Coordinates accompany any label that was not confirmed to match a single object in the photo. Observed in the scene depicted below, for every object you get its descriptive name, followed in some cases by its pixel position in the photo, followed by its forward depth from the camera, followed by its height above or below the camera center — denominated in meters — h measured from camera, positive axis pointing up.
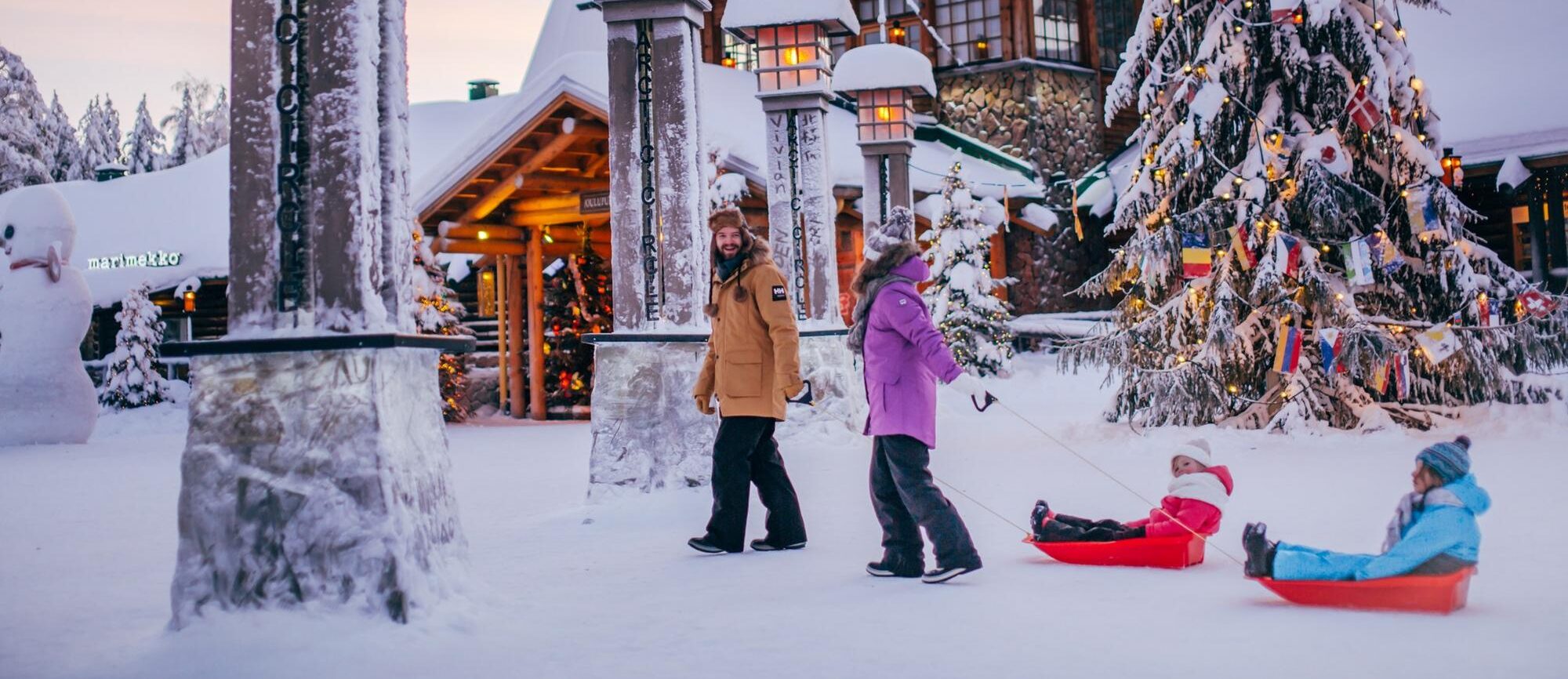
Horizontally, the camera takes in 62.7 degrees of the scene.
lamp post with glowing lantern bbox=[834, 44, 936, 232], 16.69 +3.79
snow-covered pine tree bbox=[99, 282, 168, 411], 20.38 +1.03
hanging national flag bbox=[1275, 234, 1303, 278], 11.21 +1.12
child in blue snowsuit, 4.33 -0.55
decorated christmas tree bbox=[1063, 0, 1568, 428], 11.30 +1.19
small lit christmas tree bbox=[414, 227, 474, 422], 18.03 +1.37
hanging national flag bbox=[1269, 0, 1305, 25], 11.57 +3.35
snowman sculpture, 14.69 +1.14
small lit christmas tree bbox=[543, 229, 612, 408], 19.25 +1.30
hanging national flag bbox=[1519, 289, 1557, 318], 11.27 +0.60
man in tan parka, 6.07 +0.06
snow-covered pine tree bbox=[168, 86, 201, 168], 46.41 +10.45
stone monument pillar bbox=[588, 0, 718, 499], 8.26 +0.96
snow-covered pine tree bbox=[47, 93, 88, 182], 40.16 +8.93
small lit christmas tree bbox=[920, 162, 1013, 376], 21.80 +1.77
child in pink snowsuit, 5.46 -0.55
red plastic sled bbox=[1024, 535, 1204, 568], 5.39 -0.70
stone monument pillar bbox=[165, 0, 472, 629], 4.39 +0.19
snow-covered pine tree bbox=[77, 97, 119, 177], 43.22 +10.13
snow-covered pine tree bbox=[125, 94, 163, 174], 47.59 +10.33
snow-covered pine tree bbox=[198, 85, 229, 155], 46.53 +10.95
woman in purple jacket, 5.23 -0.02
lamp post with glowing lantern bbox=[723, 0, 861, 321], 13.60 +2.89
